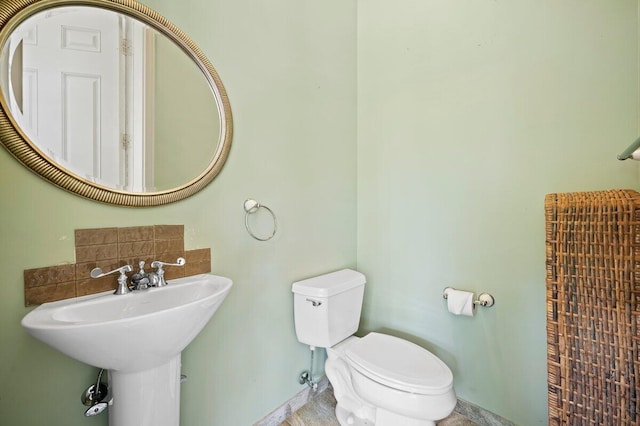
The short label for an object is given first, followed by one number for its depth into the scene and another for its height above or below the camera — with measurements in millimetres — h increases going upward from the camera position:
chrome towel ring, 1274 +33
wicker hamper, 834 -320
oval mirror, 770 +403
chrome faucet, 915 -212
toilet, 1083 -684
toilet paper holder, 1364 -448
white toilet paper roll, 1379 -466
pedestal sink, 632 -302
